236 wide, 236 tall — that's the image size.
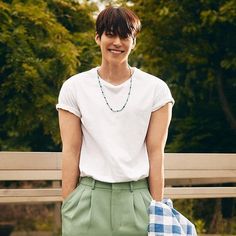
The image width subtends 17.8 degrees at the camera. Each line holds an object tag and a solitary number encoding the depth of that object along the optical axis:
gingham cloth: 2.68
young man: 2.69
